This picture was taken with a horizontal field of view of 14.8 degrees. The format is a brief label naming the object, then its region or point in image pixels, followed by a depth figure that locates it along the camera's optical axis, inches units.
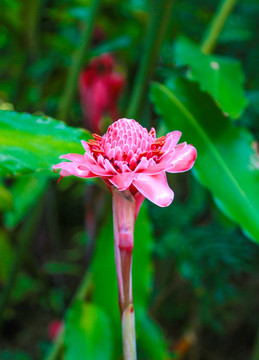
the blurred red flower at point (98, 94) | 78.4
